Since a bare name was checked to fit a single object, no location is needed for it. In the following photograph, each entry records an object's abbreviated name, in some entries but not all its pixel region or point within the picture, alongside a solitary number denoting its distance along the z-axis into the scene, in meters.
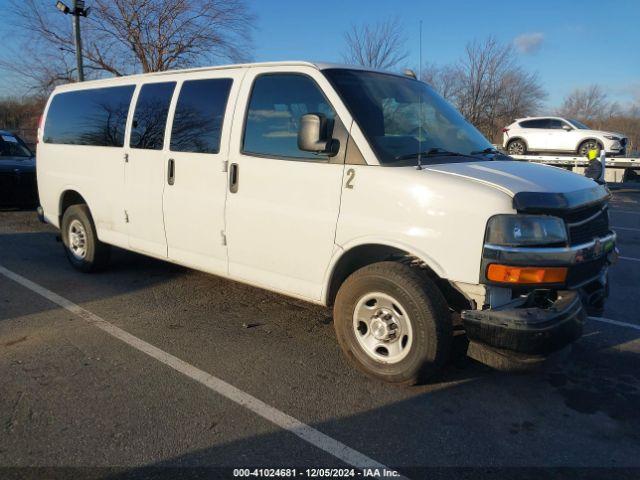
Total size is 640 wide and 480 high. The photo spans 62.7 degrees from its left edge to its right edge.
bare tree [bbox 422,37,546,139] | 17.99
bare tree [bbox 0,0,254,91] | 24.31
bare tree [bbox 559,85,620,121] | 62.69
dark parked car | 10.32
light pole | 15.84
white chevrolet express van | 3.16
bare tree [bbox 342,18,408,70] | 24.42
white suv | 17.44
